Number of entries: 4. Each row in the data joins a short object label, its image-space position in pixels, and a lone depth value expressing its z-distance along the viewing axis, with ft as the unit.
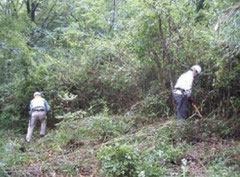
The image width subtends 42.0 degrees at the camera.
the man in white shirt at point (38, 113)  30.63
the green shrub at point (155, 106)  30.04
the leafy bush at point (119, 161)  17.30
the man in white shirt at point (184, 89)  25.67
